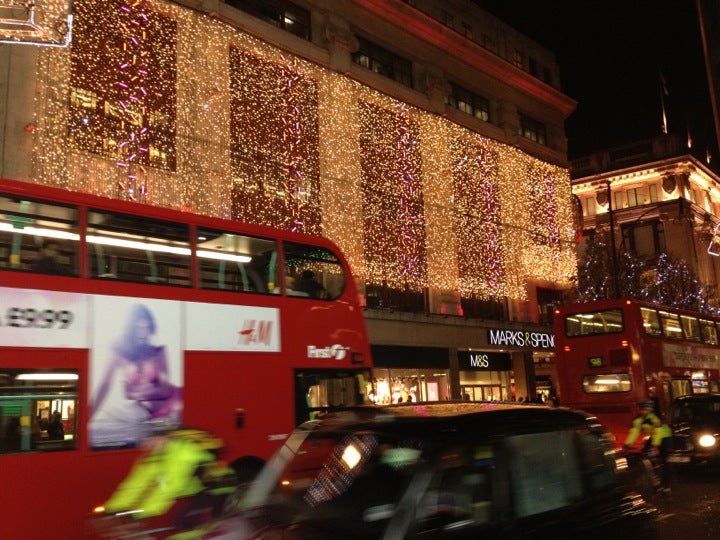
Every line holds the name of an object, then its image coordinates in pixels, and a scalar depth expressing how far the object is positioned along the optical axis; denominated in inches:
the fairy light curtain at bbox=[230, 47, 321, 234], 730.8
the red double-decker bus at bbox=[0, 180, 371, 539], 253.8
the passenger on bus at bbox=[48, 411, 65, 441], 258.2
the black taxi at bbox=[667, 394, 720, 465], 472.1
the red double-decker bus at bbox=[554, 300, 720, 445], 581.3
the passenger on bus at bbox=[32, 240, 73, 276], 265.9
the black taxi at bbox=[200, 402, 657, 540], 126.3
